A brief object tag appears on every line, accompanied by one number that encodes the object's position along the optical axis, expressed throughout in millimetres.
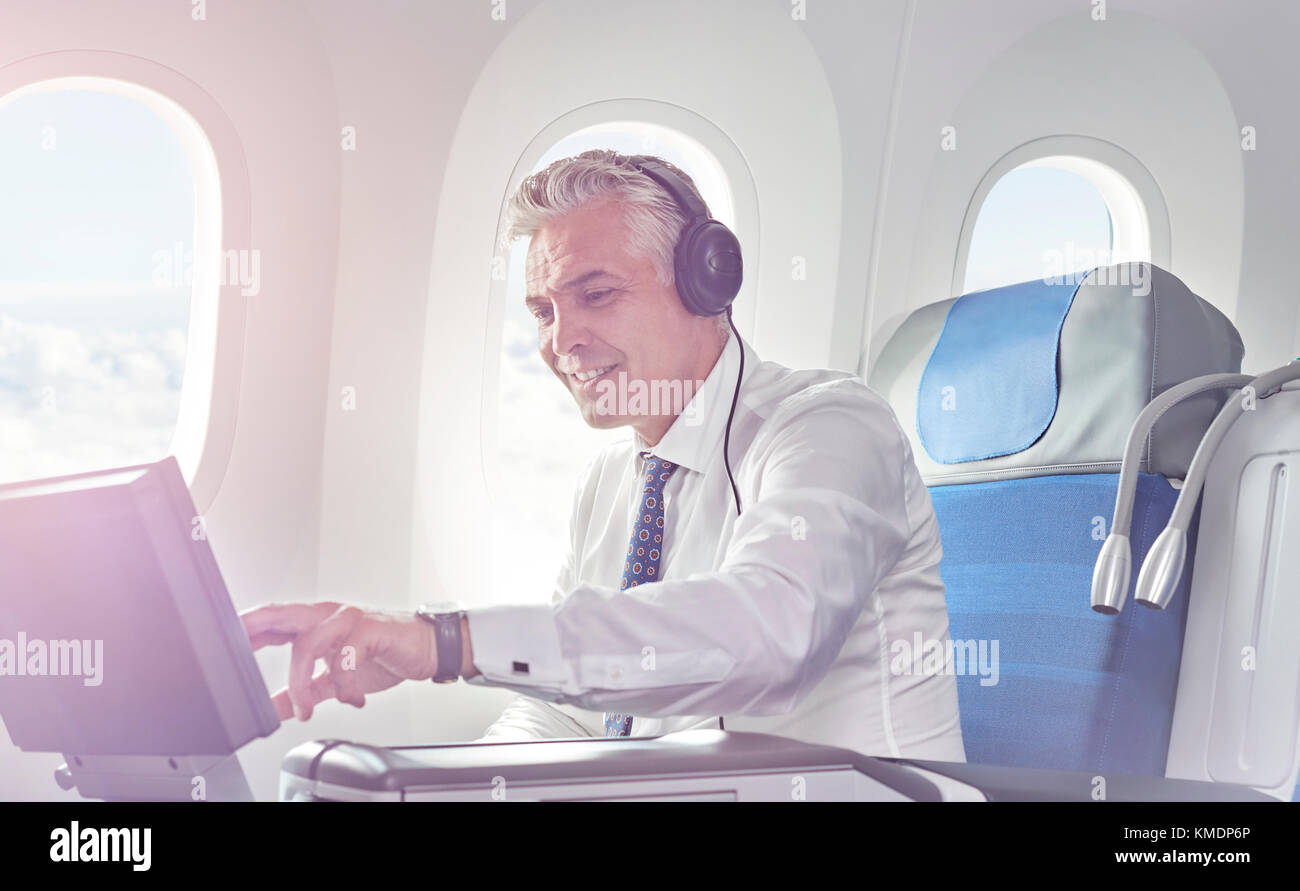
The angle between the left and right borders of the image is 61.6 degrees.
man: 838
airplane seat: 1304
